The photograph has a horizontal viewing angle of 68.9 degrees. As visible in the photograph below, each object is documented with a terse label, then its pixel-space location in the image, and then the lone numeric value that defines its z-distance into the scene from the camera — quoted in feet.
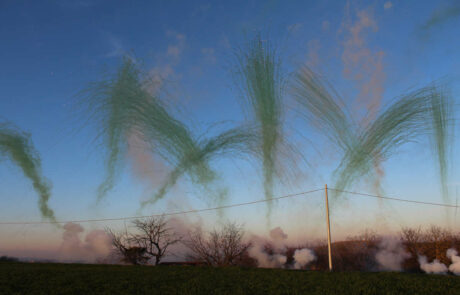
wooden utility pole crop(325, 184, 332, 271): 132.52
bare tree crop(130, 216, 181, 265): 223.10
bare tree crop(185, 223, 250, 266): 236.02
